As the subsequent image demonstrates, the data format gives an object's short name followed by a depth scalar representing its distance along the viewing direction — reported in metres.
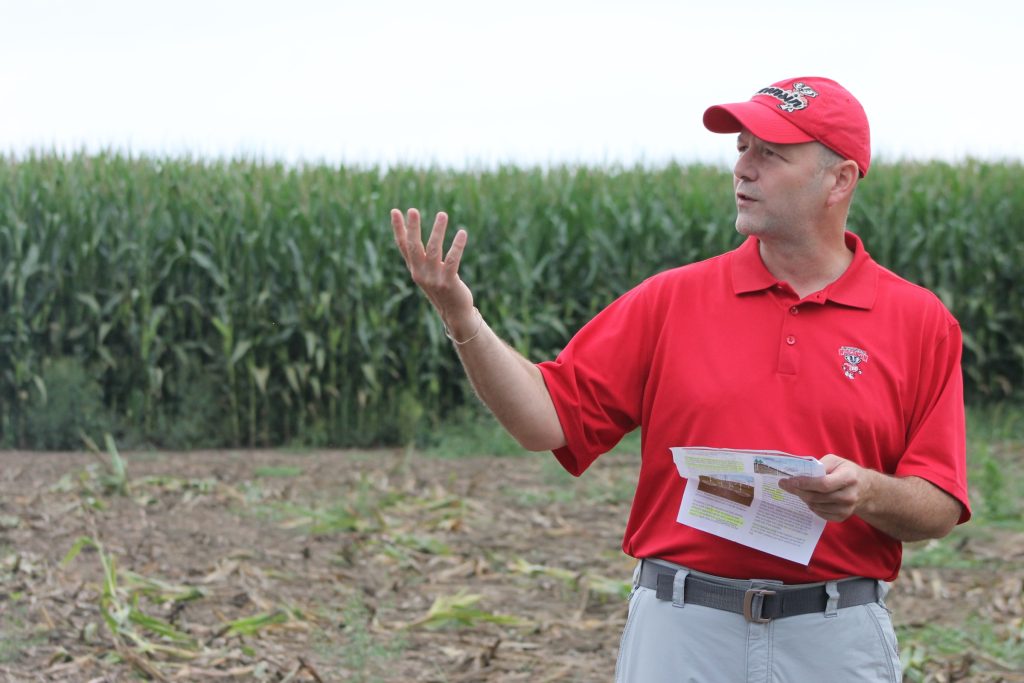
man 5.39
